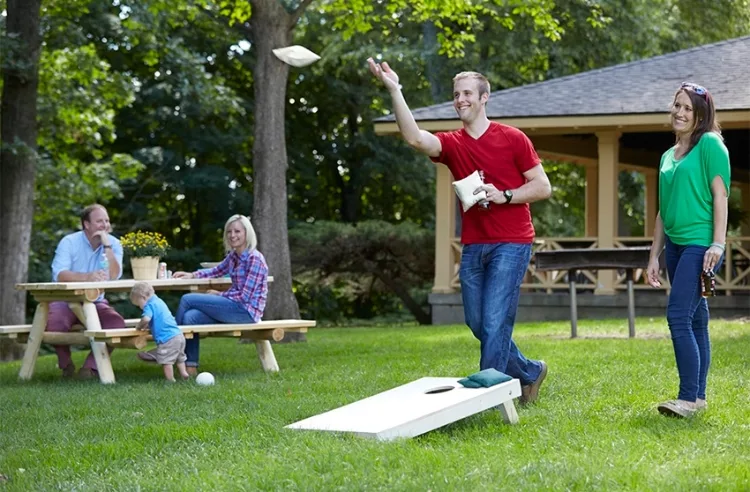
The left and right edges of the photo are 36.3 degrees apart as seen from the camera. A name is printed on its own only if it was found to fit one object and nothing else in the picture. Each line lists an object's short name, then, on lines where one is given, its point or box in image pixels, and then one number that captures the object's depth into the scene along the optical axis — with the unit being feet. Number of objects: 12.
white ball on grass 28.89
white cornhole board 18.03
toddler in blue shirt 29.91
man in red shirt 20.70
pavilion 57.31
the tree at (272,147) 46.11
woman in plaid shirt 31.76
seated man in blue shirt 32.50
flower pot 31.73
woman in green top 19.98
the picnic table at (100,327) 30.10
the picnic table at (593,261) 39.73
